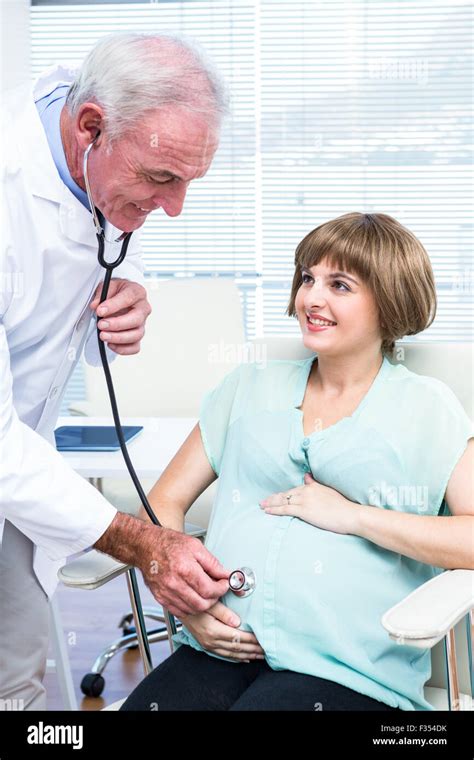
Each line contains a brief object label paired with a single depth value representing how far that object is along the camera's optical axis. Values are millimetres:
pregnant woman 1204
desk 1753
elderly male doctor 1104
